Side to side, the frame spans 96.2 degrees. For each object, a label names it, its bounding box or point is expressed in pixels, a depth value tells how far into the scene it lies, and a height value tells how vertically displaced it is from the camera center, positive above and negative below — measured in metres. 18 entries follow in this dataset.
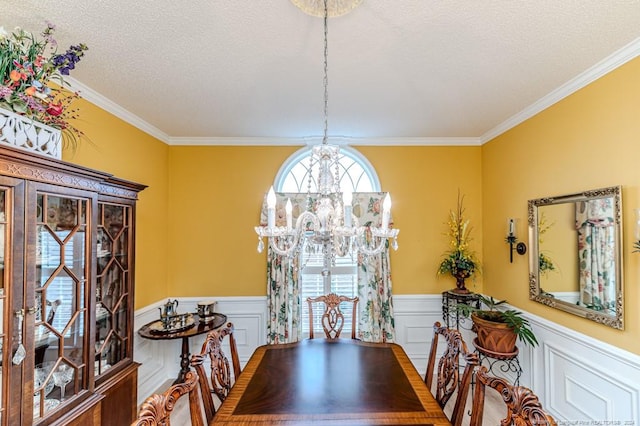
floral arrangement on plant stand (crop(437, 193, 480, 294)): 3.12 -0.41
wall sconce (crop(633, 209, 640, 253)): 1.69 -0.10
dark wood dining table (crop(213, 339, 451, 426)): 1.36 -0.95
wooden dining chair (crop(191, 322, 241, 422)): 1.49 -0.86
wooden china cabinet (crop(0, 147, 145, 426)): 1.27 -0.40
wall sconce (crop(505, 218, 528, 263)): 2.78 -0.21
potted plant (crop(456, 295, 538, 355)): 2.44 -0.97
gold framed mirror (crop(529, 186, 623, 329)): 1.85 -0.27
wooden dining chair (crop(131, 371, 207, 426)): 1.00 -0.69
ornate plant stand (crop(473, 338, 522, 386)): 2.46 -1.45
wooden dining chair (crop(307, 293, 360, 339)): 2.57 -0.80
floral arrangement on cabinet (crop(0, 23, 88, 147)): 1.33 +0.71
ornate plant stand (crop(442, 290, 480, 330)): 3.08 -0.96
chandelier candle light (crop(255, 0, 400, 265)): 1.43 -0.02
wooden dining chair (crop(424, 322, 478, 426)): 1.46 -0.85
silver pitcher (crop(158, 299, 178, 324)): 2.72 -0.88
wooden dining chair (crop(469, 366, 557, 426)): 0.94 -0.66
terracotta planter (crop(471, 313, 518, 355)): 2.46 -1.02
